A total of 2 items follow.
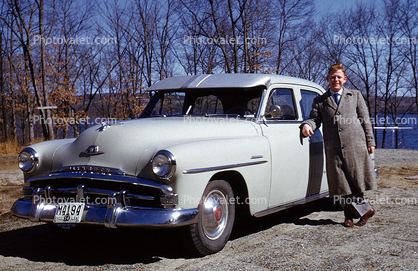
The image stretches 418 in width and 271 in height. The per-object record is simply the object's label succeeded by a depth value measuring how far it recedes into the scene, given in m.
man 4.49
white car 3.21
